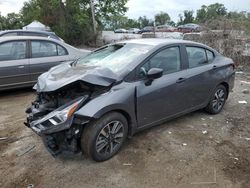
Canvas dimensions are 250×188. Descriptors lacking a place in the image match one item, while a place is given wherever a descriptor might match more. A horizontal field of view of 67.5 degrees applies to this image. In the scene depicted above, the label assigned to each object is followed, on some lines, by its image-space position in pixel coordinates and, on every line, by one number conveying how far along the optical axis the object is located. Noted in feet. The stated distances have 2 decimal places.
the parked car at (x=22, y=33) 21.99
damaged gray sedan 7.73
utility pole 53.80
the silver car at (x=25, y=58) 14.46
